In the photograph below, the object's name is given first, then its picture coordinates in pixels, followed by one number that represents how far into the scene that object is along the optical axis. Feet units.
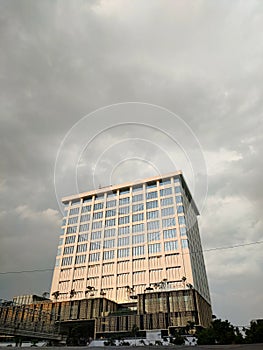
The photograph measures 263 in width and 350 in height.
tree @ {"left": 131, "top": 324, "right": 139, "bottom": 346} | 172.24
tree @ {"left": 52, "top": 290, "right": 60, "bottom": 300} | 251.52
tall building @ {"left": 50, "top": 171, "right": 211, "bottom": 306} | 241.96
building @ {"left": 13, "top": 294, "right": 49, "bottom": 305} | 259.00
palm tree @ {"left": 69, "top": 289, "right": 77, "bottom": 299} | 253.03
